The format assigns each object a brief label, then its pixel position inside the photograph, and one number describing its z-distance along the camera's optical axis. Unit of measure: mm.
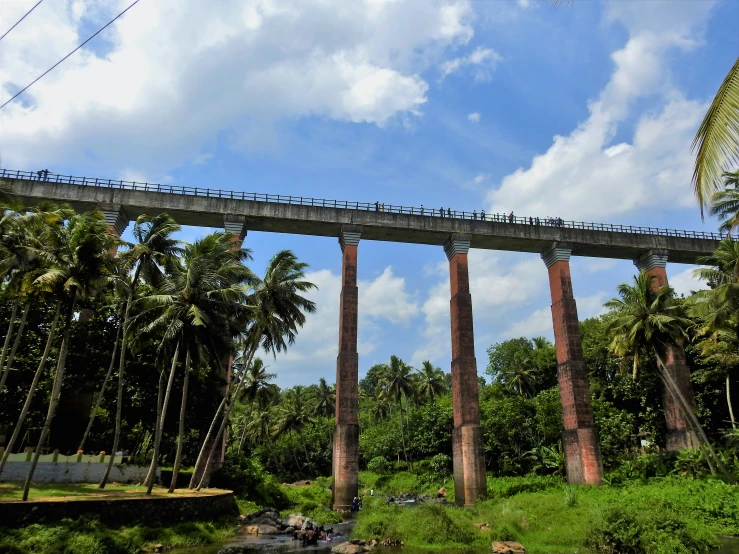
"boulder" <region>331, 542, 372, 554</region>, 16812
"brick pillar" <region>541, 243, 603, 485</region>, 28203
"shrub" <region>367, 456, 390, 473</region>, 49688
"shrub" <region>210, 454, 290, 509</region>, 28109
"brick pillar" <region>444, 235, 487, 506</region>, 27672
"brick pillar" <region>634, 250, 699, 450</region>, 29953
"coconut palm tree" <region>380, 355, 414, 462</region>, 53969
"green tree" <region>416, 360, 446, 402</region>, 56250
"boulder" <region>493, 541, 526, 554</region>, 16312
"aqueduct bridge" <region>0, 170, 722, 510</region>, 28109
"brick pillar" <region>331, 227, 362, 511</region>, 26781
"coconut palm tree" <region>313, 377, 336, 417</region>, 65375
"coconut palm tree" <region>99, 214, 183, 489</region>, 24266
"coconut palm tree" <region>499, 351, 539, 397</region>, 48188
